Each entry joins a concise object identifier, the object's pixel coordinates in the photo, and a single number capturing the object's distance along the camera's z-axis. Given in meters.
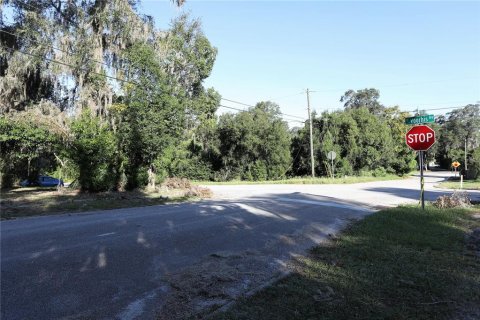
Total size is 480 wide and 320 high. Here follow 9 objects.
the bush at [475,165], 46.23
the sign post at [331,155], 41.22
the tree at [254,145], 48.16
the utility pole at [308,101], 41.50
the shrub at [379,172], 51.55
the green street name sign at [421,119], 12.79
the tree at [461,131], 96.88
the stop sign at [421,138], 12.68
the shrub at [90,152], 19.62
